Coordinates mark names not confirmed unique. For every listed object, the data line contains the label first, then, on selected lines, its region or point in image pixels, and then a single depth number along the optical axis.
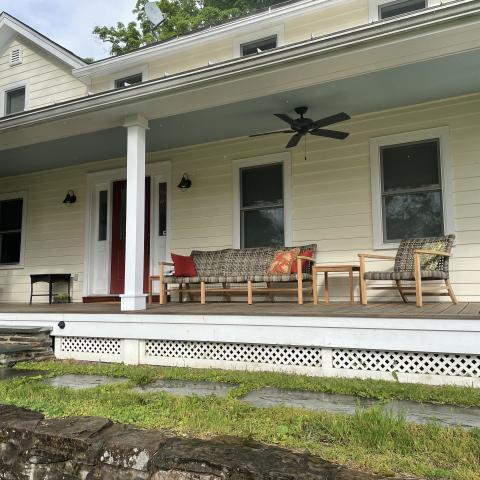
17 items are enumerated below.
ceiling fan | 4.81
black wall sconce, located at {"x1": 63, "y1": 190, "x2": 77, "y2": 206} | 7.30
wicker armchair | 4.34
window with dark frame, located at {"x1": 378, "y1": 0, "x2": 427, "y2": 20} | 6.42
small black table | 6.68
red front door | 6.90
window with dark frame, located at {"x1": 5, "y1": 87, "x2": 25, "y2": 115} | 8.94
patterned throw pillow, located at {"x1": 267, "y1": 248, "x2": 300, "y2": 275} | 5.20
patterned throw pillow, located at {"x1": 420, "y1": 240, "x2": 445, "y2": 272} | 4.56
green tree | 18.95
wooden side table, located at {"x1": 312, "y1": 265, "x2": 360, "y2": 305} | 4.87
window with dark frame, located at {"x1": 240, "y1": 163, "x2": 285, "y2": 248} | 6.00
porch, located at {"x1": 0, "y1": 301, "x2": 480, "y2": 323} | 3.50
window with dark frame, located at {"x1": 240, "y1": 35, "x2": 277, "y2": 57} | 7.20
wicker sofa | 5.13
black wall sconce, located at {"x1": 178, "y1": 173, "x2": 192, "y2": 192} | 6.46
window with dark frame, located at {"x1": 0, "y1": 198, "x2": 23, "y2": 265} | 7.89
